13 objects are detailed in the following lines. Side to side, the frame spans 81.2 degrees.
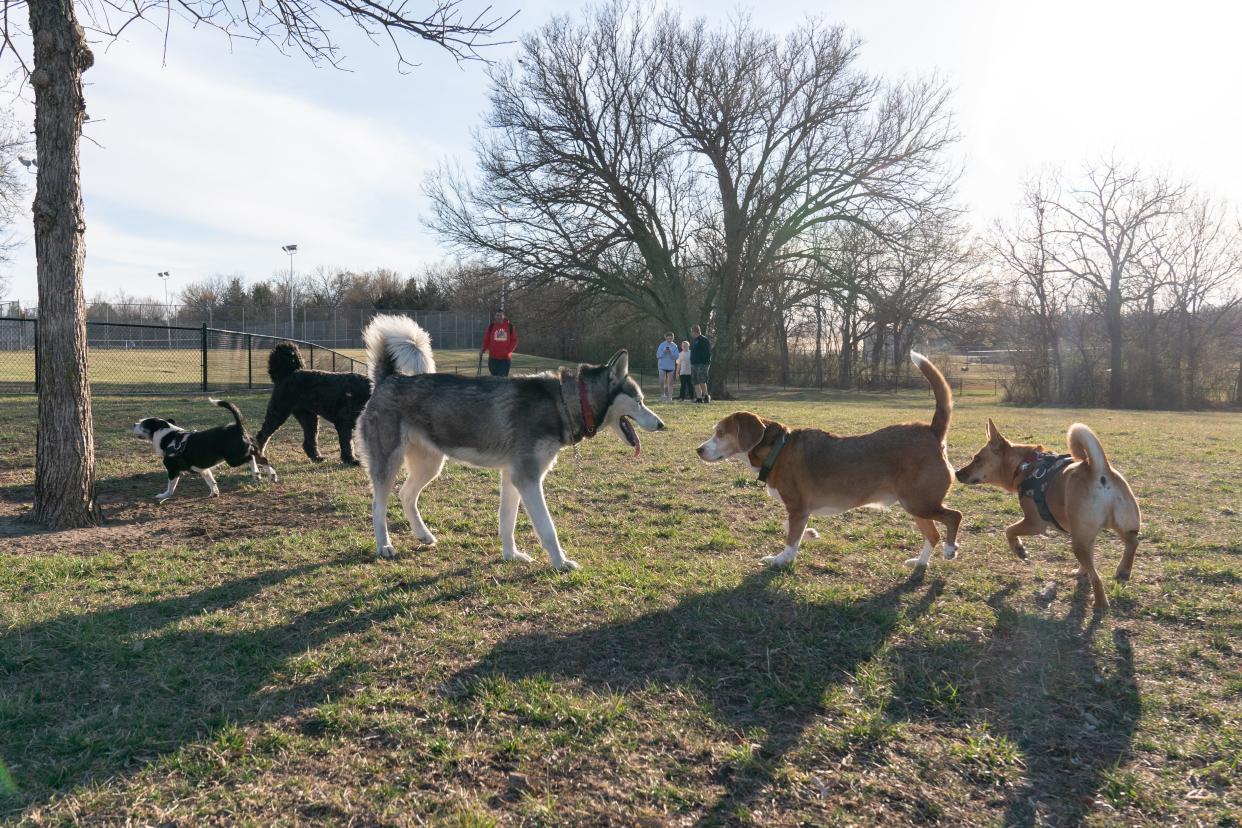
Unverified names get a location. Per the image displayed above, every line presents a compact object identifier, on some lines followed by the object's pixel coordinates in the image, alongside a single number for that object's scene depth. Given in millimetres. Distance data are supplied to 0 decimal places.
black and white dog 7570
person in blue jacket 21797
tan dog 4578
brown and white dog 5215
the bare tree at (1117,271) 34625
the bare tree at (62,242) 5828
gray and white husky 5562
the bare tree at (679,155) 25875
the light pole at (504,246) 26406
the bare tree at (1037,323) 36344
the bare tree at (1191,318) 34688
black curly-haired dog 9297
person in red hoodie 15789
